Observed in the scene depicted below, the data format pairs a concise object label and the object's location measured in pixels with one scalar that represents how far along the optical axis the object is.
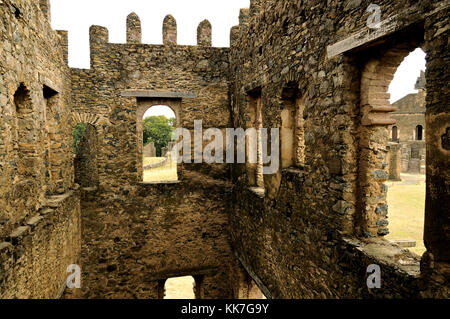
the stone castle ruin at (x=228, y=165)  3.12
